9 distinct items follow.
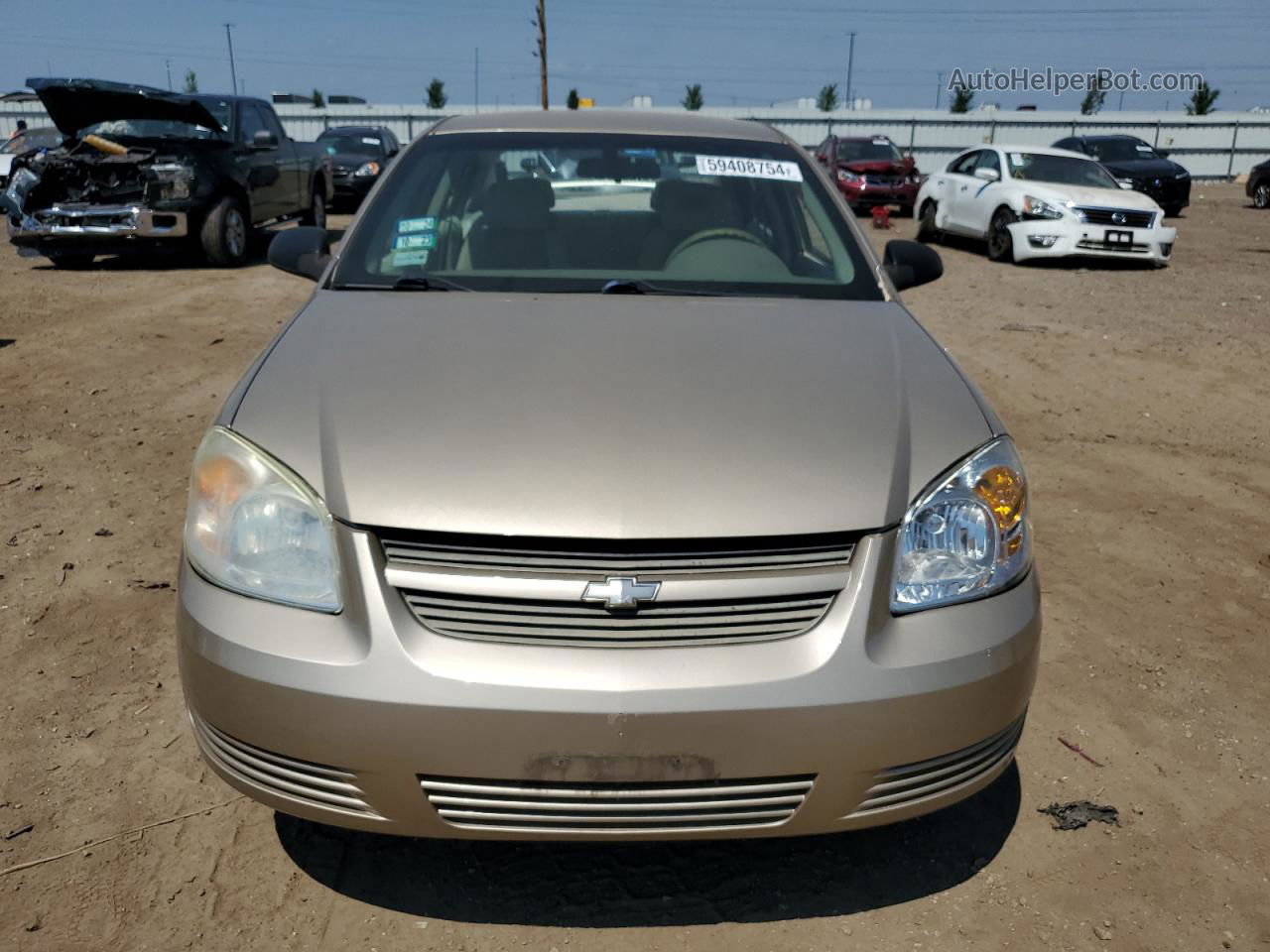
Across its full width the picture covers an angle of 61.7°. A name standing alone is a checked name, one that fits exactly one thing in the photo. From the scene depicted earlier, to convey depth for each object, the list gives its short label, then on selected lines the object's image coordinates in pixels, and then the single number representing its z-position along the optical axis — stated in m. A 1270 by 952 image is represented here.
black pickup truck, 10.30
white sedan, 12.05
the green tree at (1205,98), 57.38
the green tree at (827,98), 71.75
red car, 19.55
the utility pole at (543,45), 31.88
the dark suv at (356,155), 16.81
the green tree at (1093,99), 60.57
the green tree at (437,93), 68.70
